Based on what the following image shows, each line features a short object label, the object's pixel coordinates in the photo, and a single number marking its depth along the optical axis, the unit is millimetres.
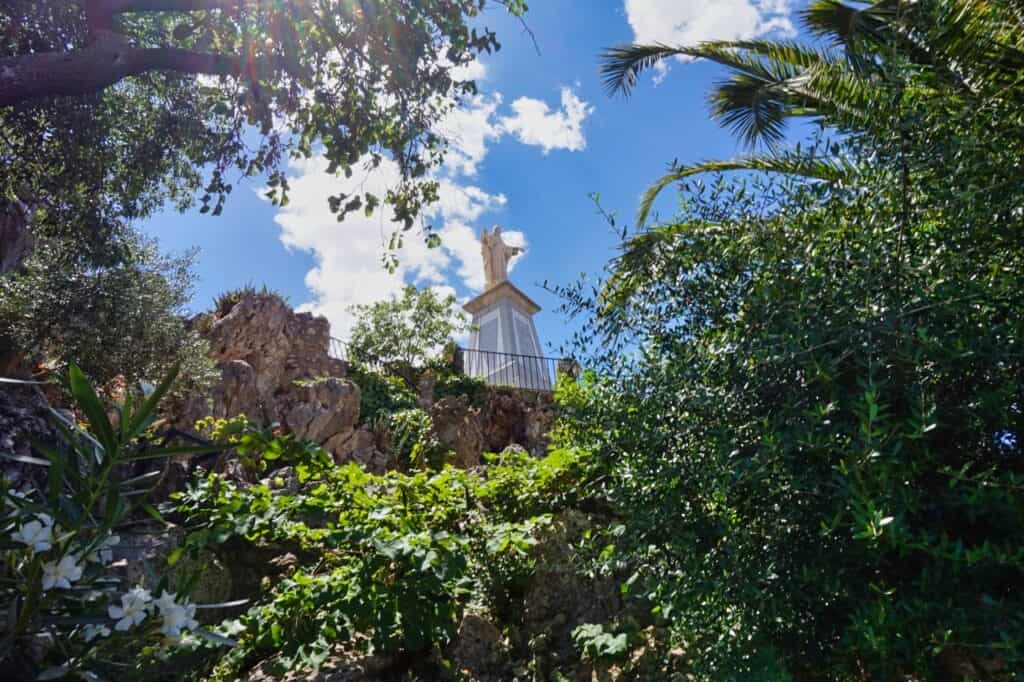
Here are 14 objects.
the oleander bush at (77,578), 1397
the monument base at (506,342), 18797
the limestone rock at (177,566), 3625
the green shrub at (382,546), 2855
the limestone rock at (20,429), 2988
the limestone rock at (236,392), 10885
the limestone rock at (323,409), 11344
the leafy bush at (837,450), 1715
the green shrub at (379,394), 13516
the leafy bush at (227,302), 14553
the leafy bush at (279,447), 2975
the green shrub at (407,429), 11156
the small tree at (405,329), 18938
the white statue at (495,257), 22031
